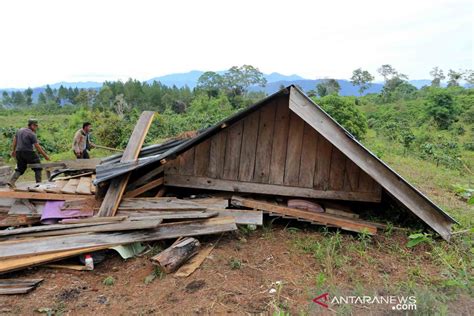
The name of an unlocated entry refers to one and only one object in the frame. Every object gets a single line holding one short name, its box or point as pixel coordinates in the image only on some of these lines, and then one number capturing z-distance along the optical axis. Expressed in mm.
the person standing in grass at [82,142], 8070
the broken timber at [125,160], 4594
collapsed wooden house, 4742
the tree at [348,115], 17781
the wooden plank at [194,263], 3656
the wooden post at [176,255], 3666
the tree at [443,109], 22188
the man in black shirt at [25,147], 6738
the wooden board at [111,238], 3826
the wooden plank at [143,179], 5105
